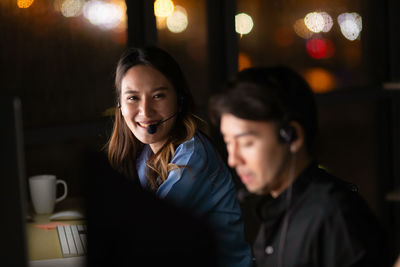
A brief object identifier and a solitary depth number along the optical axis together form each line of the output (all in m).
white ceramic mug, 2.60
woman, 2.35
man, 1.82
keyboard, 2.26
